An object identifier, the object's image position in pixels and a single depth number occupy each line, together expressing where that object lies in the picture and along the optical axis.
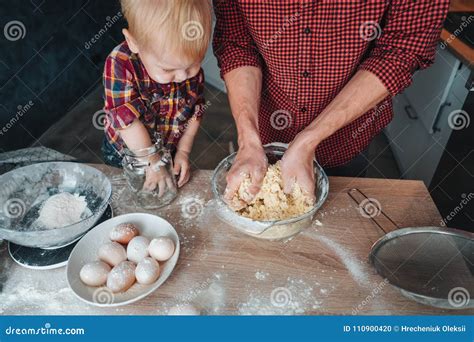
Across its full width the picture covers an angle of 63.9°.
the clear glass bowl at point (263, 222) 0.92
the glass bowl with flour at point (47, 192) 0.95
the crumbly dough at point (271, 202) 0.98
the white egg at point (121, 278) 0.85
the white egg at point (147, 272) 0.86
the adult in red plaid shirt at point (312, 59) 1.07
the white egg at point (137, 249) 0.92
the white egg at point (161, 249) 0.91
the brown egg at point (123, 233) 0.96
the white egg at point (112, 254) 0.92
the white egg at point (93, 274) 0.86
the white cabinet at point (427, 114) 1.98
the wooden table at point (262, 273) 0.86
